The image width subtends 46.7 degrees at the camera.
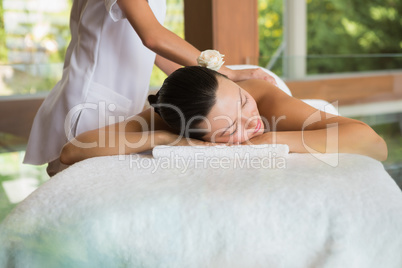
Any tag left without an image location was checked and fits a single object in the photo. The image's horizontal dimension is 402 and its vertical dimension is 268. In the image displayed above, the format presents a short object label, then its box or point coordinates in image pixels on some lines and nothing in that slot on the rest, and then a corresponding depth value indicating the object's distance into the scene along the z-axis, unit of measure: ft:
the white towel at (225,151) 3.63
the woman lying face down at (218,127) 3.97
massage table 2.58
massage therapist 5.01
